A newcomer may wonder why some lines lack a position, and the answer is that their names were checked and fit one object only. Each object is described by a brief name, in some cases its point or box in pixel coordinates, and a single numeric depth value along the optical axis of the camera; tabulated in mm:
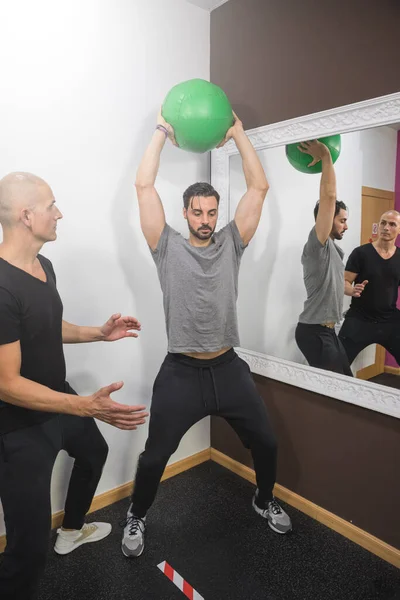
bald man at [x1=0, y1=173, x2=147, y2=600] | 1354
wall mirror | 1829
